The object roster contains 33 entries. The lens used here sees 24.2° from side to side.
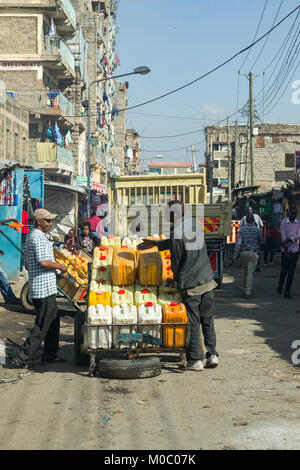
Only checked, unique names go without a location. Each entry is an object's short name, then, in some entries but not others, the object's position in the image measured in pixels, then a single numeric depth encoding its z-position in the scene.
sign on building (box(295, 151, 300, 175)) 33.89
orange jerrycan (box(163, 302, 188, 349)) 7.96
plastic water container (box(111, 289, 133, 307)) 8.08
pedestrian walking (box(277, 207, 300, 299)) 15.25
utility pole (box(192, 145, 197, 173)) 121.75
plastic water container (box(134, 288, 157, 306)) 8.12
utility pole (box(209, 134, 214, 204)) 84.57
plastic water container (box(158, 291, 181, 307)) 8.22
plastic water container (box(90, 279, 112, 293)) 8.27
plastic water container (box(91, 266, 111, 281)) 8.47
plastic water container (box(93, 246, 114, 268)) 8.57
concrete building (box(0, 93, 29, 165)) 33.16
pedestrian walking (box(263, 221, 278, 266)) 26.27
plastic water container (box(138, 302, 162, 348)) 7.93
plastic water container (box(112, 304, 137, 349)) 7.90
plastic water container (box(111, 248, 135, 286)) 8.23
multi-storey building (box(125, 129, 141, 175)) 104.19
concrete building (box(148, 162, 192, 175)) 146.88
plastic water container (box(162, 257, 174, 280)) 8.57
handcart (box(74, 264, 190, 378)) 7.91
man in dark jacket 8.23
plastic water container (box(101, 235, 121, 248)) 9.43
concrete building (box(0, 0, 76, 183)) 41.12
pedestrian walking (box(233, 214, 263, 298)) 15.59
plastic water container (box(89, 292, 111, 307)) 8.05
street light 31.59
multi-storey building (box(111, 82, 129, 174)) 92.44
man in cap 8.45
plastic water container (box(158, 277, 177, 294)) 8.34
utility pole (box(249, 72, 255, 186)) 42.25
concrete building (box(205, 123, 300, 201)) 74.31
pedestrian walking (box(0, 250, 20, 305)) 13.79
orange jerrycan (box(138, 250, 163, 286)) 8.18
